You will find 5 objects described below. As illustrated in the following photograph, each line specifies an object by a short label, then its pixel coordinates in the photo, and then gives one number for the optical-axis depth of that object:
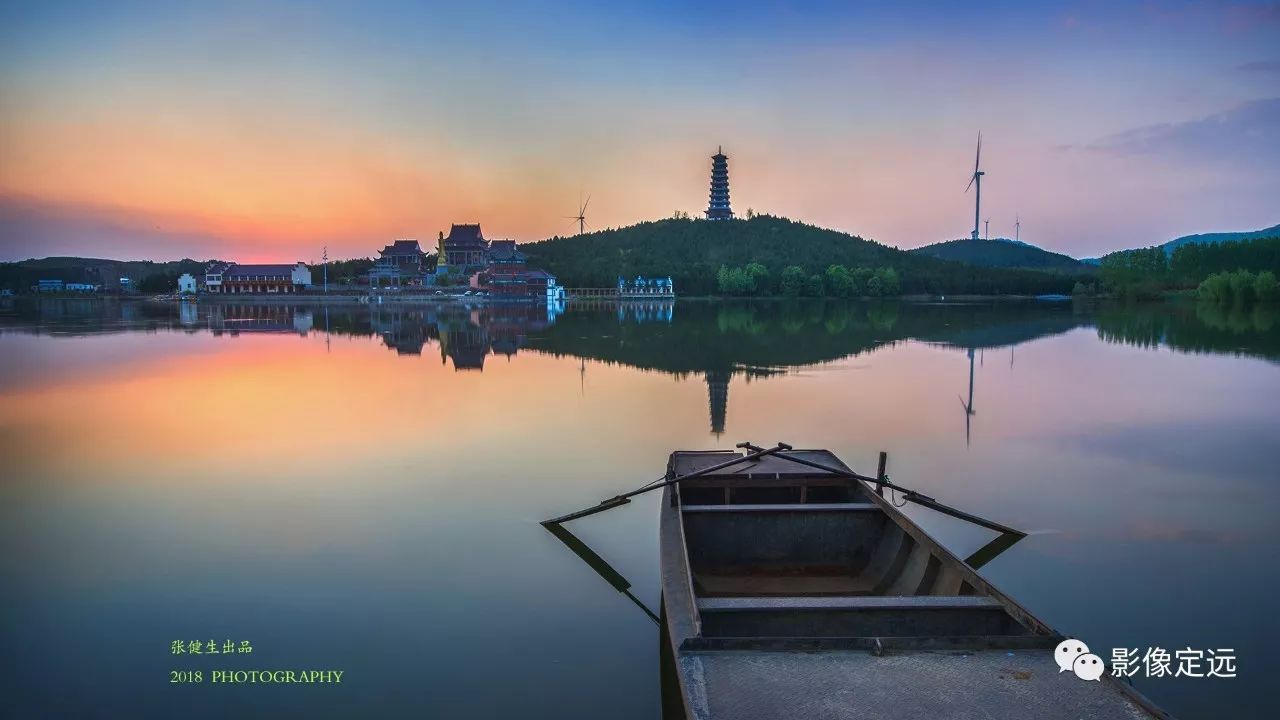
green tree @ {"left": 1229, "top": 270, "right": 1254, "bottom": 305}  55.67
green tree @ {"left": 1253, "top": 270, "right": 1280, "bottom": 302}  53.38
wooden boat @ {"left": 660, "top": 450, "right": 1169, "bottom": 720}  3.40
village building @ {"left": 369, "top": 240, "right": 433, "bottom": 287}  81.44
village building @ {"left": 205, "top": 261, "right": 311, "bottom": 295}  81.88
